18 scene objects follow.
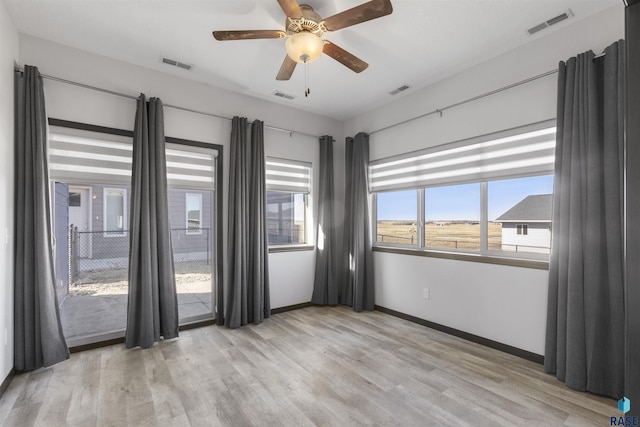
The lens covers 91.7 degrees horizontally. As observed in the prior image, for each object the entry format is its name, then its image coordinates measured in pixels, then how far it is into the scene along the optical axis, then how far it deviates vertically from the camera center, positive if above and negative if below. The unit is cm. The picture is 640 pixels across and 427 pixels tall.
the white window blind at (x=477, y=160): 279 +57
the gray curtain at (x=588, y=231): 220 -13
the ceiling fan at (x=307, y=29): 201 +130
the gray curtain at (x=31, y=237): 255 -19
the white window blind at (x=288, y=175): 430 +56
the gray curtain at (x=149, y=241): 305 -27
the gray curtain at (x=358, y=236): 432 -31
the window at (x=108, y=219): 303 -5
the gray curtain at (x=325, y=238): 457 -36
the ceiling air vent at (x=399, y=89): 377 +154
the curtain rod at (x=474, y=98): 274 +120
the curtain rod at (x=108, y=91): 278 +122
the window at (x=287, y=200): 434 +21
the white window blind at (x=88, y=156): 291 +57
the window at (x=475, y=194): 284 +22
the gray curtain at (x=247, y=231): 373 -21
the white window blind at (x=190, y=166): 352 +57
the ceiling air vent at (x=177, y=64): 315 +156
